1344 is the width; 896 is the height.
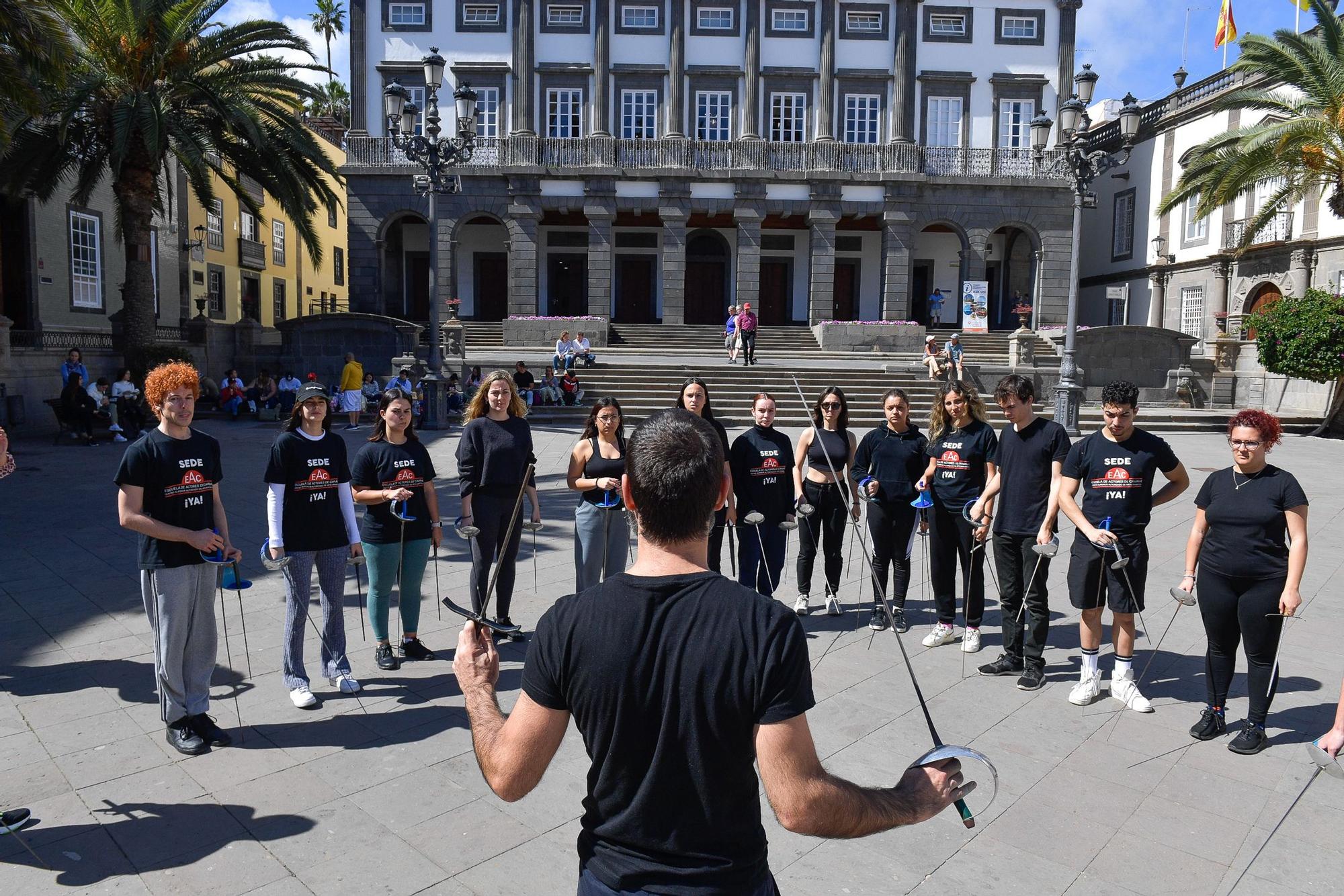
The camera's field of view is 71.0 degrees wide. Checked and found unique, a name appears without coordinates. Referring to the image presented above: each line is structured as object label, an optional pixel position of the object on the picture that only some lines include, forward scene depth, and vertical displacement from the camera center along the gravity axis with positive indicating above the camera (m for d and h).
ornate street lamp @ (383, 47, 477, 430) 18.33 +3.99
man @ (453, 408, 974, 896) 1.89 -0.74
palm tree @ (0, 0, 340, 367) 17.41 +4.41
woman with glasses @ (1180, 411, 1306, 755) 4.86 -1.05
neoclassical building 32.56 +8.07
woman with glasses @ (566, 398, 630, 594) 6.42 -0.99
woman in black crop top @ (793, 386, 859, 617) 7.09 -1.00
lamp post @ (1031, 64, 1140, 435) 17.30 +3.68
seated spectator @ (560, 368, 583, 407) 22.16 -0.83
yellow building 34.12 +3.59
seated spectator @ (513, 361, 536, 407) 21.47 -0.65
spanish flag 32.97 +11.73
